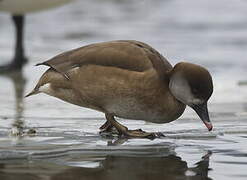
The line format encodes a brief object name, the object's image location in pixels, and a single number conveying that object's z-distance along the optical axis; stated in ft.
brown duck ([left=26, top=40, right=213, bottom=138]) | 43.73
